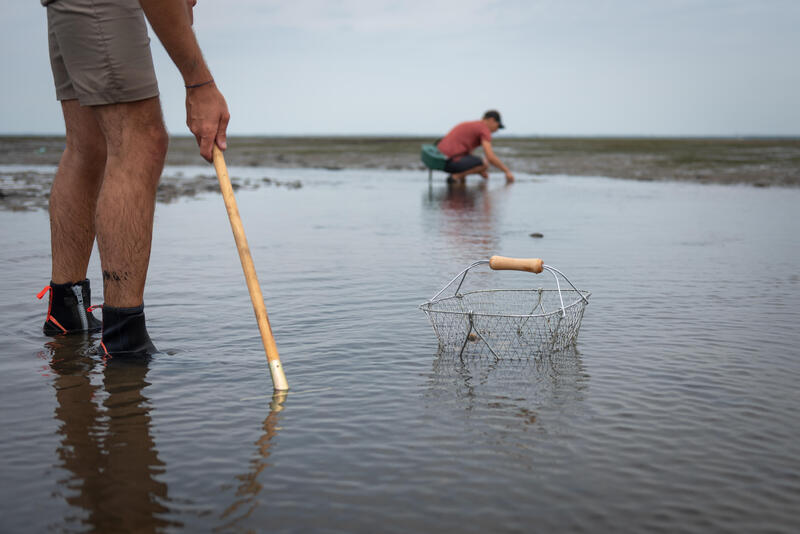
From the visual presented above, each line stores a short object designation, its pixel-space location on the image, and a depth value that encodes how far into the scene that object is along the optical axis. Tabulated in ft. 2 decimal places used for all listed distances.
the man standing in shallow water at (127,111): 12.21
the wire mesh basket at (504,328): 13.78
